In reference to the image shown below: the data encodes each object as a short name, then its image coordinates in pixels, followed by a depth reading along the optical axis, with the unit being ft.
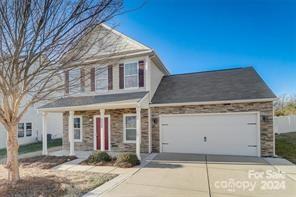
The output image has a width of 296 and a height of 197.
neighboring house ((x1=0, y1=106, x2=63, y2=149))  58.80
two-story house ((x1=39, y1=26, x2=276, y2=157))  37.32
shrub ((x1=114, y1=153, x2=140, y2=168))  30.63
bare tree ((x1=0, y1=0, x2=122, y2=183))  19.22
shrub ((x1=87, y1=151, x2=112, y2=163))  33.19
